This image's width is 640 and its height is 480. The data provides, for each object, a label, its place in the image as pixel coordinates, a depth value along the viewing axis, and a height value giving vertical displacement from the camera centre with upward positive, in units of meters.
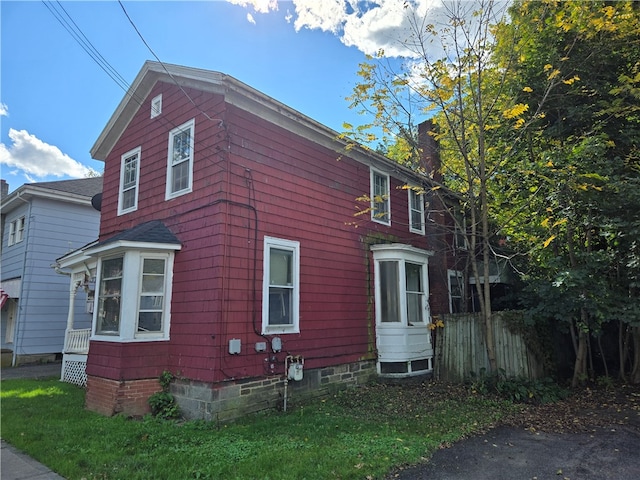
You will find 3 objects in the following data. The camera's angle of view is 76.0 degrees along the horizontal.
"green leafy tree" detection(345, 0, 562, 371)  8.81 +5.00
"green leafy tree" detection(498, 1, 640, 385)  8.33 +3.18
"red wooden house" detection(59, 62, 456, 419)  7.32 +1.00
